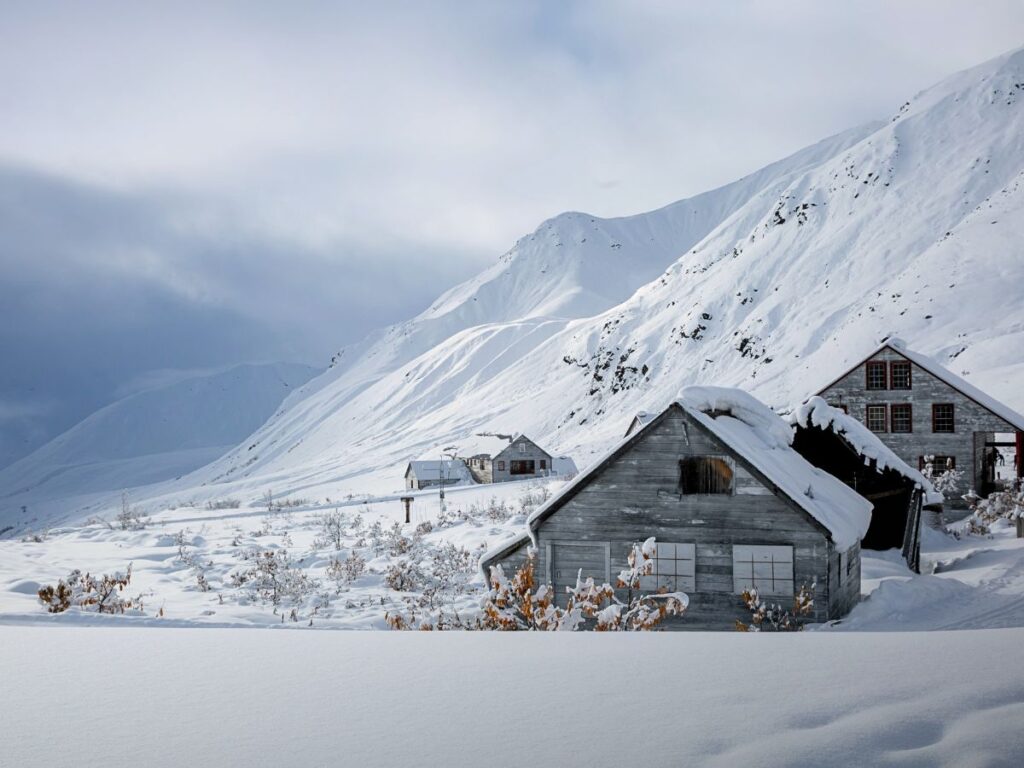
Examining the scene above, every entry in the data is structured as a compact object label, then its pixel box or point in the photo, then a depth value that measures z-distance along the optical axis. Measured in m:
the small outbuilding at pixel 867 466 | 26.53
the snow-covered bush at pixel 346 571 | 21.86
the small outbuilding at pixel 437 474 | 74.31
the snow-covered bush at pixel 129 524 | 37.29
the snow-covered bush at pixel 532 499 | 36.31
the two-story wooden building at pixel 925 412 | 36.78
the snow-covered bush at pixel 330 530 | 29.96
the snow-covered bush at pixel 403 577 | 20.72
